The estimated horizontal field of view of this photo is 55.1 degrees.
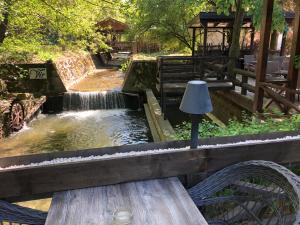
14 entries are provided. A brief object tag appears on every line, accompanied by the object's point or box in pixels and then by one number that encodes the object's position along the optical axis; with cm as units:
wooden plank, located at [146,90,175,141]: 750
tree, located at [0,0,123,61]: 707
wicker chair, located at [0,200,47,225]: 195
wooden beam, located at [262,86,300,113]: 560
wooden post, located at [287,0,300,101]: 615
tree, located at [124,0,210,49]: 1462
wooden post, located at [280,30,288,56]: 1305
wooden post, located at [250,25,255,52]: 1468
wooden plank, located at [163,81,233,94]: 907
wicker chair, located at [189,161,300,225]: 213
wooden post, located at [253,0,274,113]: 614
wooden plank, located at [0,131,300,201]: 203
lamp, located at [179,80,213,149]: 225
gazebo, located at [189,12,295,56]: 1220
